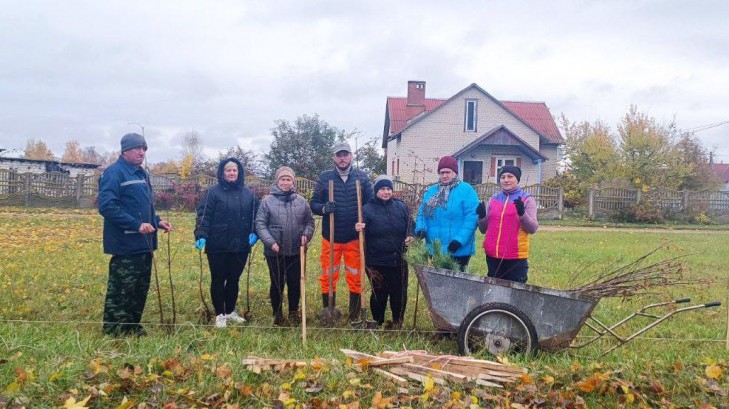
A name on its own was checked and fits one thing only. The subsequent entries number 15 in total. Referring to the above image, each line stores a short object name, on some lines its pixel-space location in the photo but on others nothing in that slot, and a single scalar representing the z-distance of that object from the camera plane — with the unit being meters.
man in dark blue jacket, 5.12
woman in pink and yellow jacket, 5.41
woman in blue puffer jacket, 5.50
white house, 29.33
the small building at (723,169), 74.91
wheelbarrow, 4.58
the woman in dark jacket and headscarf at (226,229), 5.70
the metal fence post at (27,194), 22.80
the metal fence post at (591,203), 22.88
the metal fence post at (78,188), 23.02
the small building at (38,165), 33.91
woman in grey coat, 5.89
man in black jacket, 5.88
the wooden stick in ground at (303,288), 5.08
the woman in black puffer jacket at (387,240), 5.71
